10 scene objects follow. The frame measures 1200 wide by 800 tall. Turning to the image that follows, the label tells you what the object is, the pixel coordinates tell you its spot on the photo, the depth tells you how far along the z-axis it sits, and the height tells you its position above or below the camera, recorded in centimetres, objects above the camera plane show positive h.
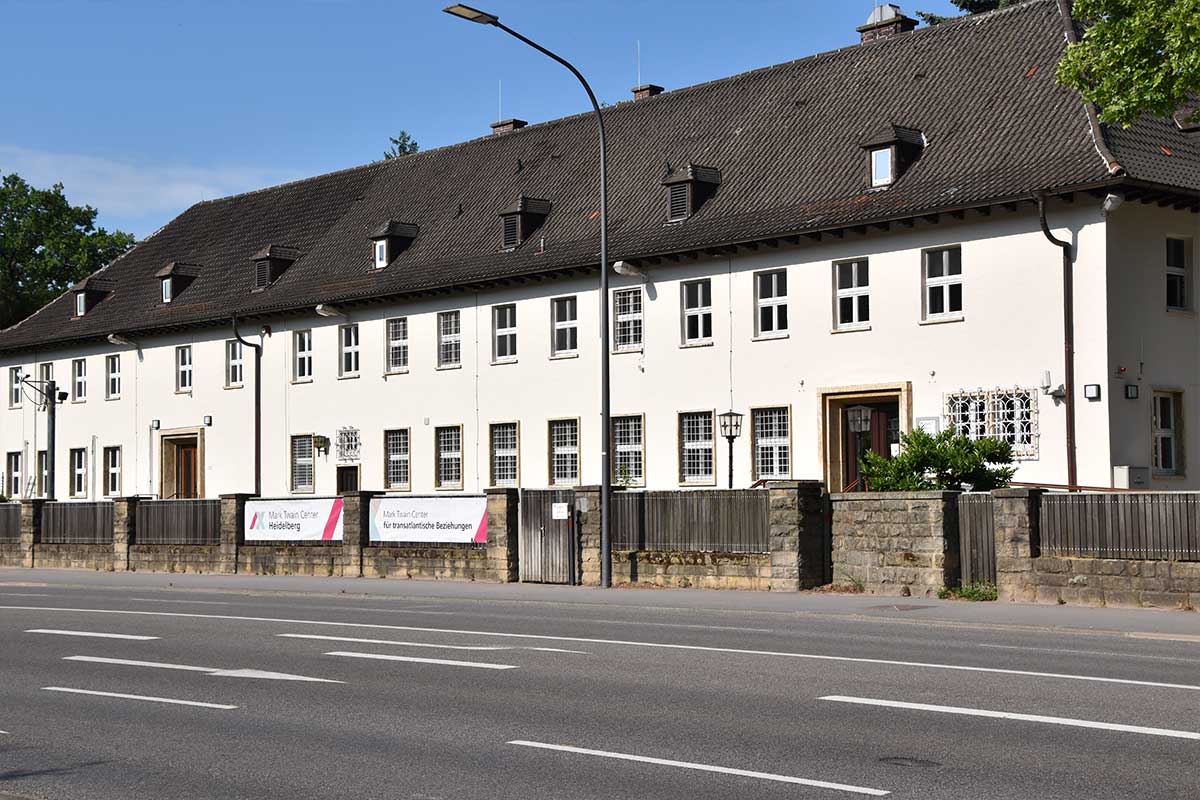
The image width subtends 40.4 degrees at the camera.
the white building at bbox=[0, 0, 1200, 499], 3083 +479
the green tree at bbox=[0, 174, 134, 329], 8225 +1371
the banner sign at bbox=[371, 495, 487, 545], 3106 -24
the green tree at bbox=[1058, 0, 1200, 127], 2200 +628
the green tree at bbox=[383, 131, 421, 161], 10269 +2303
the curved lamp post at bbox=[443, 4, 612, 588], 2755 +218
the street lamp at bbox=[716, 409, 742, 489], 3566 +171
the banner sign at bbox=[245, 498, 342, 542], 3428 -25
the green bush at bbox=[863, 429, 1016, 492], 2662 +56
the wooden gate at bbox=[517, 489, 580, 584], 2948 -58
